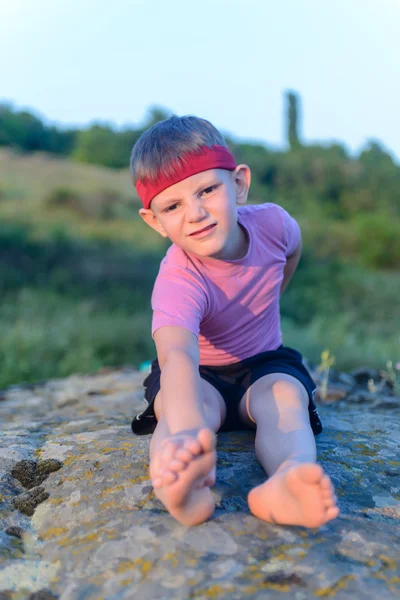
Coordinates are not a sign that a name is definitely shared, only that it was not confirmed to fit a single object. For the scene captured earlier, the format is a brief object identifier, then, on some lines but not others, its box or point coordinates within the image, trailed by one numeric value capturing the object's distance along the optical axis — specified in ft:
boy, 5.18
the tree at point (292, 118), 105.15
